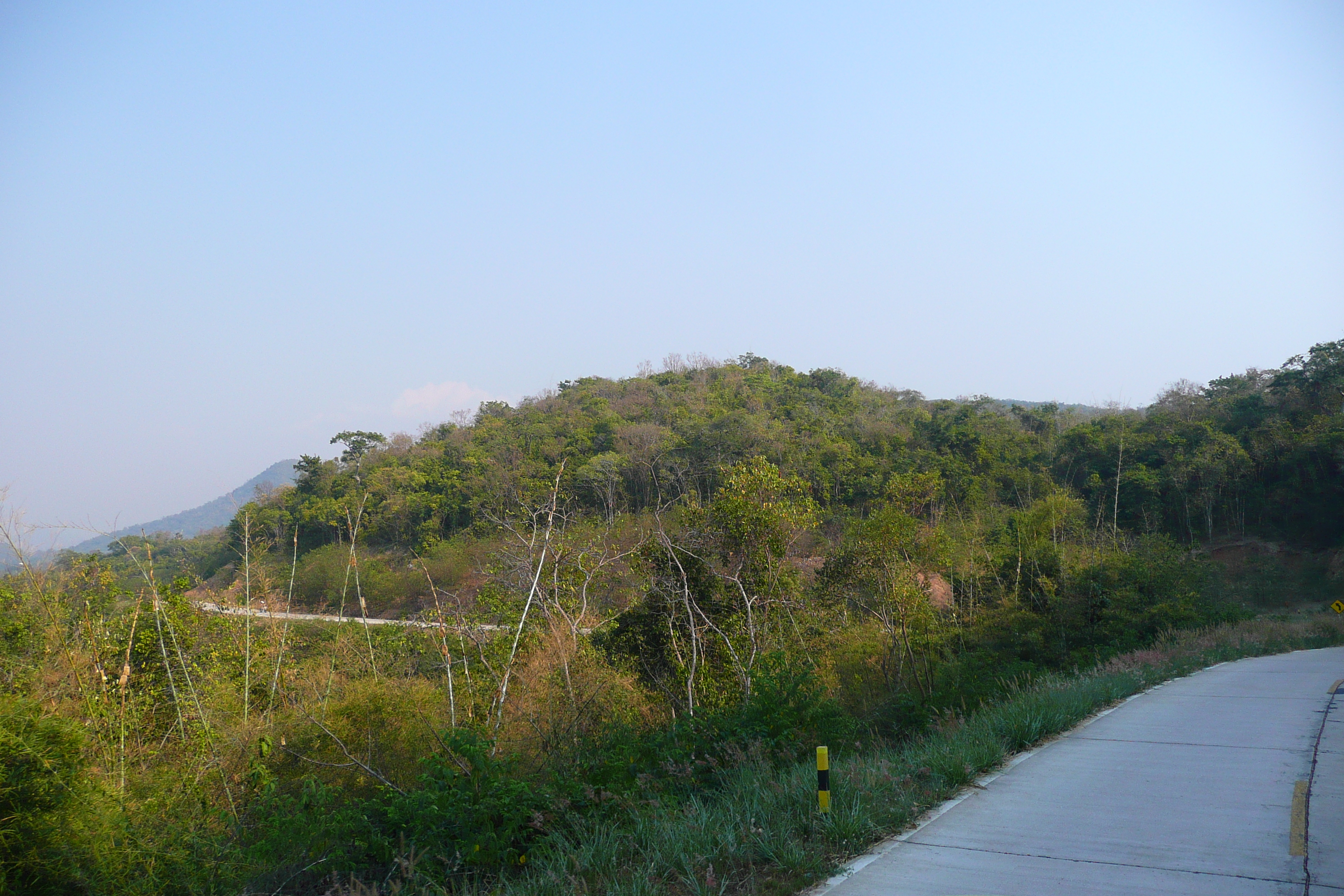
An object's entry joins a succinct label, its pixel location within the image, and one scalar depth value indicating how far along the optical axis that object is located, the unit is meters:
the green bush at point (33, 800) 5.40
